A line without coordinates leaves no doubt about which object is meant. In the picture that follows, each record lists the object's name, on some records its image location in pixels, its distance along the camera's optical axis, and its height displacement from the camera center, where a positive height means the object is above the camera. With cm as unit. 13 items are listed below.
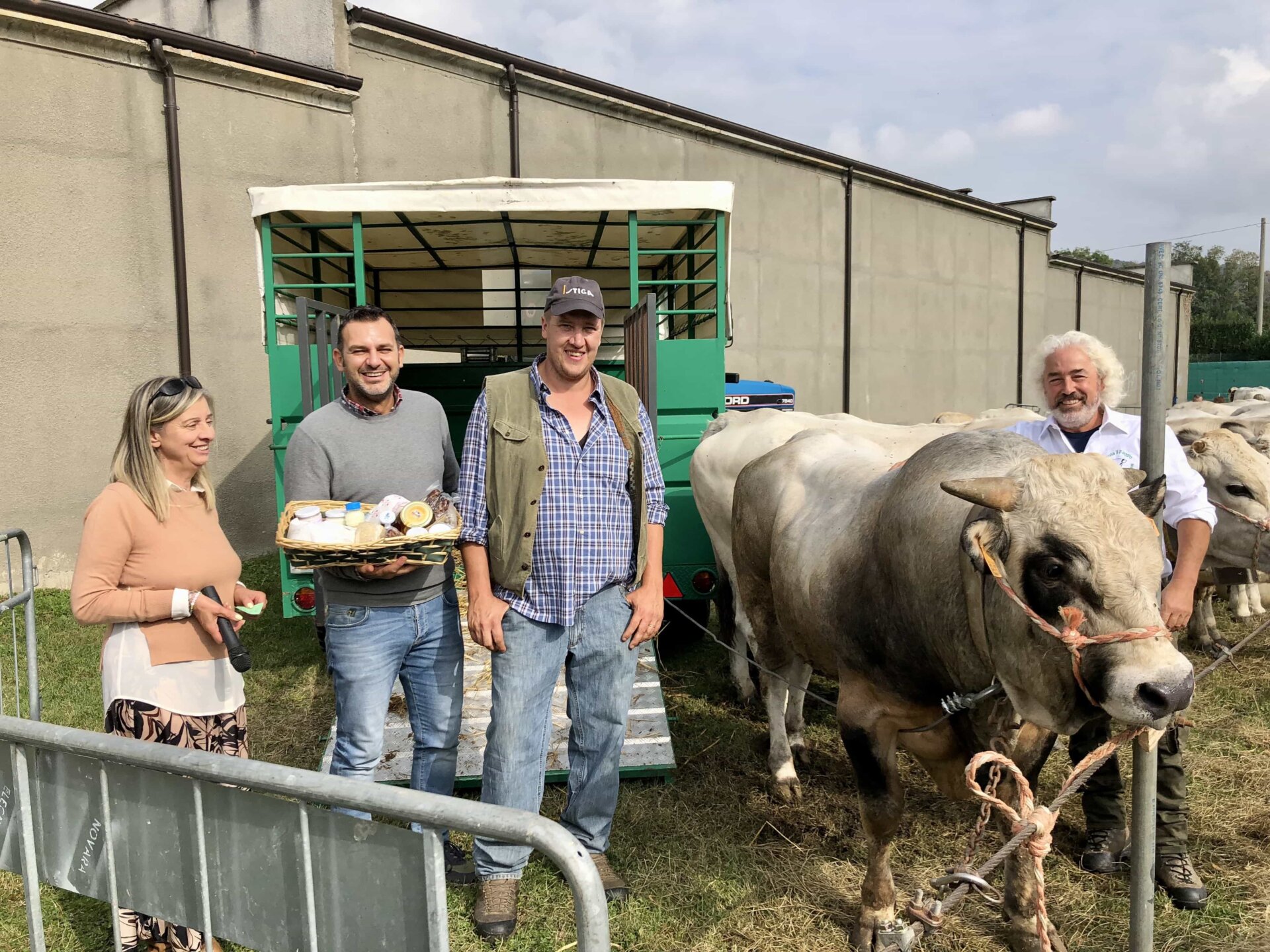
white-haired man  271 -38
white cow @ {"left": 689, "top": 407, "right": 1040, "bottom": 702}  496 -40
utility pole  4411 +420
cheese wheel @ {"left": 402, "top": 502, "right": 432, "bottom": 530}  251 -38
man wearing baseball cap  265 -55
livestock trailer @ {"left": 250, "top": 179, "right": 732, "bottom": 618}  465 +88
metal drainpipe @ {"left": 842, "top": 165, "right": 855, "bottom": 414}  1617 +134
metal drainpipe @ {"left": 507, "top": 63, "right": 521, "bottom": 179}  1130 +337
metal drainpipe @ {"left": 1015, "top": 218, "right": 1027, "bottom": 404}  2094 +16
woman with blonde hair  237 -56
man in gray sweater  267 -52
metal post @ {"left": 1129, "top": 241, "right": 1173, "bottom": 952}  218 -25
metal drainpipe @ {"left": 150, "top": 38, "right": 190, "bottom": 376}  887 +188
